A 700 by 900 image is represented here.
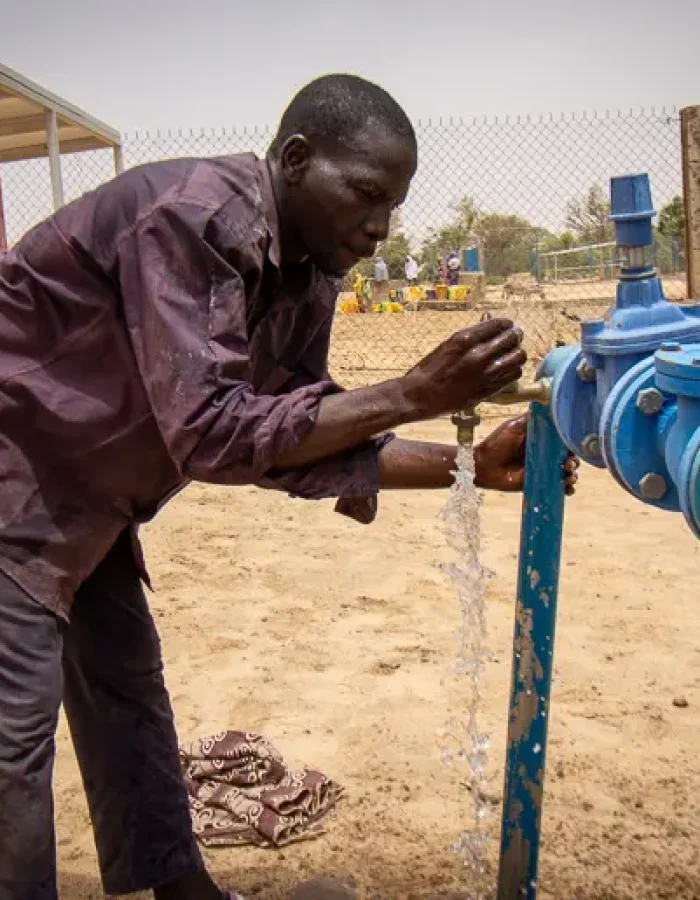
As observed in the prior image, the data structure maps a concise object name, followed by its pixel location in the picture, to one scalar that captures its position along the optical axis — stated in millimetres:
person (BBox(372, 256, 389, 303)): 21734
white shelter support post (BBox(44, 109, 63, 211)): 9188
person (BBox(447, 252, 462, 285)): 23594
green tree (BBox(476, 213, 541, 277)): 28078
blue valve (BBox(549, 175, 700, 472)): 1375
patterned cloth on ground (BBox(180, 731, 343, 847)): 2559
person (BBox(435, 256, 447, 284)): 24255
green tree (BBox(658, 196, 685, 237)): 23641
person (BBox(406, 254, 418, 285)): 22591
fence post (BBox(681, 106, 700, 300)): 5703
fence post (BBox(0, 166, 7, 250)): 8806
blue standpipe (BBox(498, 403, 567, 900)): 1793
